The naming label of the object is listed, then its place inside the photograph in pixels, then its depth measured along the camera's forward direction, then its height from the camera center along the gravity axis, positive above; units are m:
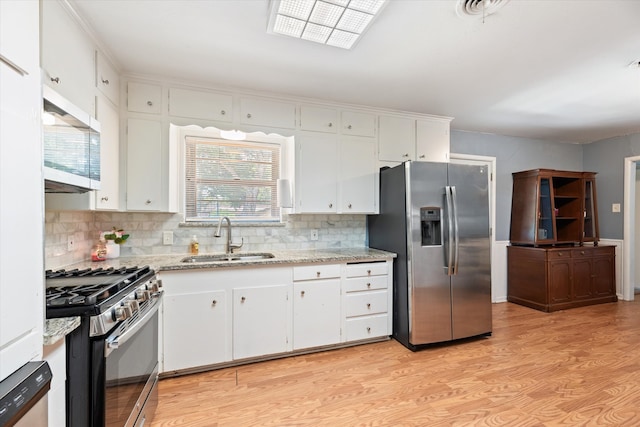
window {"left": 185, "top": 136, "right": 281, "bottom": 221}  2.91 +0.40
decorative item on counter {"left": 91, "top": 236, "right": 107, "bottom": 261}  2.35 -0.26
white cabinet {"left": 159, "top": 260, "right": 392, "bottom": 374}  2.26 -0.80
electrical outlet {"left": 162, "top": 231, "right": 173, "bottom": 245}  2.75 -0.18
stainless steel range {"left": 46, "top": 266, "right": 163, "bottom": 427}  1.12 -0.54
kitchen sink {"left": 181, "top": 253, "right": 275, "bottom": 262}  2.59 -0.37
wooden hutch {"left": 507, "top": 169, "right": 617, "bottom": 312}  3.88 -0.44
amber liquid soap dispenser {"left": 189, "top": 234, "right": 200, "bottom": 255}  2.80 -0.27
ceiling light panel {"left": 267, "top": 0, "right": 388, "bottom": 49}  1.64 +1.20
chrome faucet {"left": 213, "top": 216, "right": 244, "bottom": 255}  2.82 -0.24
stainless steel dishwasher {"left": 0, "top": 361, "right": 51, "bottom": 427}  0.66 -0.44
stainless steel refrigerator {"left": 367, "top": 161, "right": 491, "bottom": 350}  2.73 -0.33
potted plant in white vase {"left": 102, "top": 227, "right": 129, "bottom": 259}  2.45 -0.18
